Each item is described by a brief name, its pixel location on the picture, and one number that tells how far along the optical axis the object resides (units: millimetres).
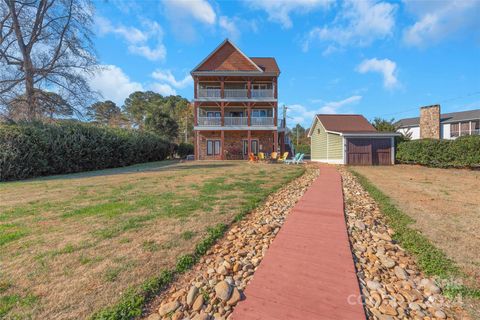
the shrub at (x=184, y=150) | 33416
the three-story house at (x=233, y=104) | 21906
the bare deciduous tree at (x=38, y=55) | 15703
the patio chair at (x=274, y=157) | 19483
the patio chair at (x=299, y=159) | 17906
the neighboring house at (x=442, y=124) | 24656
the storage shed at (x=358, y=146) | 17703
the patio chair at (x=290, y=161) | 18009
